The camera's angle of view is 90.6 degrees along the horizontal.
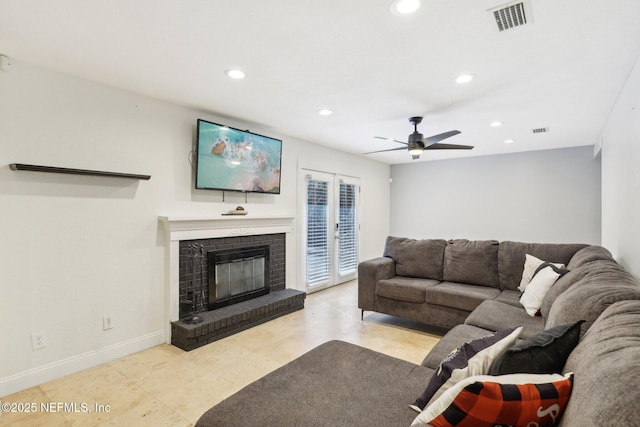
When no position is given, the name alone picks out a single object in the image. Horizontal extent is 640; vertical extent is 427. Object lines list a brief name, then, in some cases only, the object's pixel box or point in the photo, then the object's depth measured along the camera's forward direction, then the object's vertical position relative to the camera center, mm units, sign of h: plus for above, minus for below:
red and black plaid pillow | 913 -537
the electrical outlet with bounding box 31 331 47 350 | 2469 -978
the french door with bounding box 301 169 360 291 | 5117 -188
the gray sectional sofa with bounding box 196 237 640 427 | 836 -800
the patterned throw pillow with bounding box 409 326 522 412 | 1204 -580
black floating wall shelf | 2330 +370
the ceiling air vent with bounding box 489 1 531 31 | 1714 +1152
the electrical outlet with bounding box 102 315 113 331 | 2846 -962
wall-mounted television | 3480 +689
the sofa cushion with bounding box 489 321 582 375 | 1111 -493
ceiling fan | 3568 +869
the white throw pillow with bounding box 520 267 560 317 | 2613 -601
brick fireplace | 3223 -707
